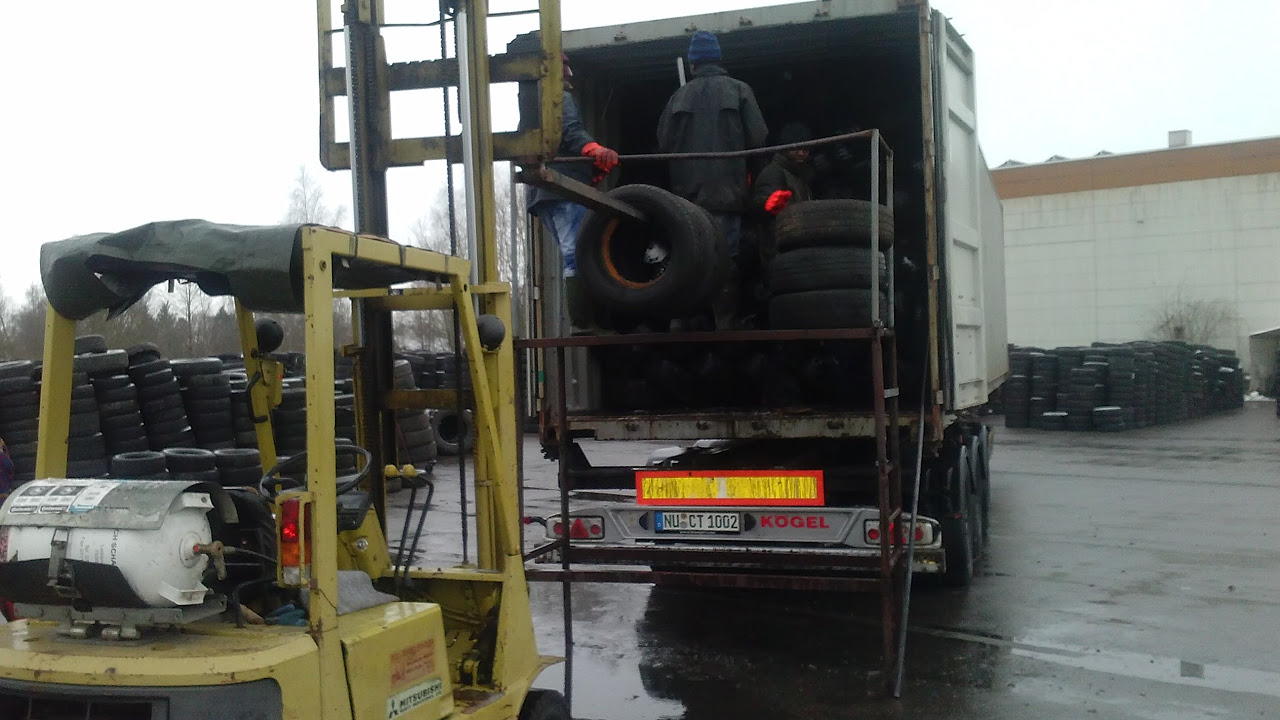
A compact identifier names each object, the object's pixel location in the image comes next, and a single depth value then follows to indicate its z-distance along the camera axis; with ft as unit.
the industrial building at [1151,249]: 143.84
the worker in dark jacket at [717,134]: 22.48
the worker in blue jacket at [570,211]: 21.11
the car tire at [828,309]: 19.17
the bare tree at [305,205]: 95.88
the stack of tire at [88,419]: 36.86
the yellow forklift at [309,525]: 9.61
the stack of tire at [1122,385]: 76.95
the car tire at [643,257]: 20.35
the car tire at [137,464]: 34.12
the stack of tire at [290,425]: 38.81
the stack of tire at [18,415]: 37.11
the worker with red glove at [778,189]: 22.13
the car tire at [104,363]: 37.73
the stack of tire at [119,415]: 38.73
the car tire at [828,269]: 19.27
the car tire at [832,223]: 19.33
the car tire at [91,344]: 39.81
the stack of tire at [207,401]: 42.70
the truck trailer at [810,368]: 18.89
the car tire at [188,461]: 35.68
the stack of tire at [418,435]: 55.16
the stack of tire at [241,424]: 44.14
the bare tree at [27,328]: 78.33
